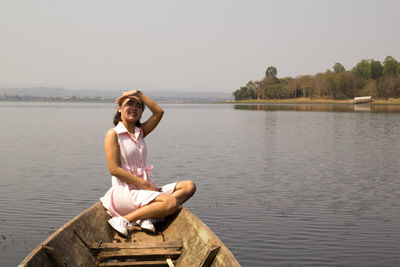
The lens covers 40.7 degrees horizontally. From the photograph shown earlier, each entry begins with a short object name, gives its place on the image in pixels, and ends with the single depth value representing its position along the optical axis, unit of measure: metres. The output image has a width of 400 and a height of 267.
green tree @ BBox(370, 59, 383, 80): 196.25
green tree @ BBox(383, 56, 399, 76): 187.88
